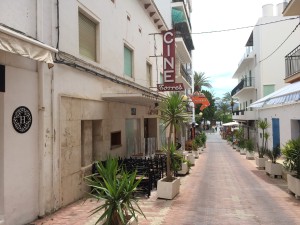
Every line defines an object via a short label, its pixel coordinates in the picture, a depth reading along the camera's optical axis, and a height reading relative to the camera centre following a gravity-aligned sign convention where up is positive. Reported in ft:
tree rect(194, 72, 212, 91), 207.82 +26.09
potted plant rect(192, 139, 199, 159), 77.92 -7.82
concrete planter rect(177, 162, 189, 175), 45.96 -7.45
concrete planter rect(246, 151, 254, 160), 74.95 -8.95
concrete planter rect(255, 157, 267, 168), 55.72 -7.84
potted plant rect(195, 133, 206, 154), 92.68 -6.91
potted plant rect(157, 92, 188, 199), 31.55 +0.60
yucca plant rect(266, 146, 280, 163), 46.01 -5.35
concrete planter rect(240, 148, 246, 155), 90.66 -9.50
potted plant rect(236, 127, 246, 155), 90.41 -8.10
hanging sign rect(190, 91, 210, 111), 86.22 +5.83
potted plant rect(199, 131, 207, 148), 101.94 -6.10
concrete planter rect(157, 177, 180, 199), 29.96 -6.78
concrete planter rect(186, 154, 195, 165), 59.82 -7.44
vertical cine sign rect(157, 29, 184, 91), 48.66 +8.59
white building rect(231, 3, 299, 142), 100.37 +22.65
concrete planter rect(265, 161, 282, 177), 45.11 -7.41
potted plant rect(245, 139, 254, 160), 75.15 -7.65
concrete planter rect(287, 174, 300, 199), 30.57 -6.84
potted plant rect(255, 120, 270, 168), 55.72 -7.31
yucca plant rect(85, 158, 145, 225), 16.61 -4.34
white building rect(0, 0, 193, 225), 20.96 +2.13
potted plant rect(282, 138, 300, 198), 31.14 -4.89
